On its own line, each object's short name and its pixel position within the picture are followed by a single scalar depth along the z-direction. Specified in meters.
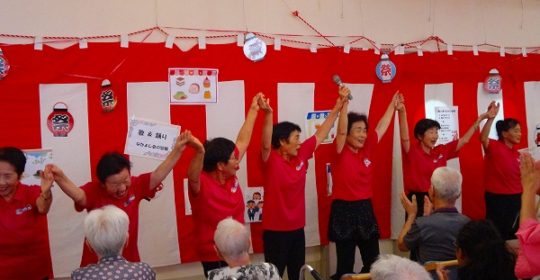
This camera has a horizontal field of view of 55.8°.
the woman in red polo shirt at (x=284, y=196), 3.28
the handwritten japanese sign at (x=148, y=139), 3.45
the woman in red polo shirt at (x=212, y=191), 2.74
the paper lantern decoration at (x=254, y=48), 3.83
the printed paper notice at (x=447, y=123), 4.55
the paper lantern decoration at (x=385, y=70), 4.27
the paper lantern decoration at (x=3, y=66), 3.22
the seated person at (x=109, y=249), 2.00
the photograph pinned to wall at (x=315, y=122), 4.02
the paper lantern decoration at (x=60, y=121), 3.37
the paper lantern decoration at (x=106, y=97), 3.44
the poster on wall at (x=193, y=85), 3.63
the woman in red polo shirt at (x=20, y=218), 2.58
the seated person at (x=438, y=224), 2.50
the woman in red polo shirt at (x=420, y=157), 4.09
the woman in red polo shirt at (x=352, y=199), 3.63
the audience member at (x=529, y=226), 1.95
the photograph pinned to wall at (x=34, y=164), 3.29
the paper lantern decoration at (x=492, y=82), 4.66
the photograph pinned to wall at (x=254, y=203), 3.86
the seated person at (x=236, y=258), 2.10
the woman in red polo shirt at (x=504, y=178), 4.35
